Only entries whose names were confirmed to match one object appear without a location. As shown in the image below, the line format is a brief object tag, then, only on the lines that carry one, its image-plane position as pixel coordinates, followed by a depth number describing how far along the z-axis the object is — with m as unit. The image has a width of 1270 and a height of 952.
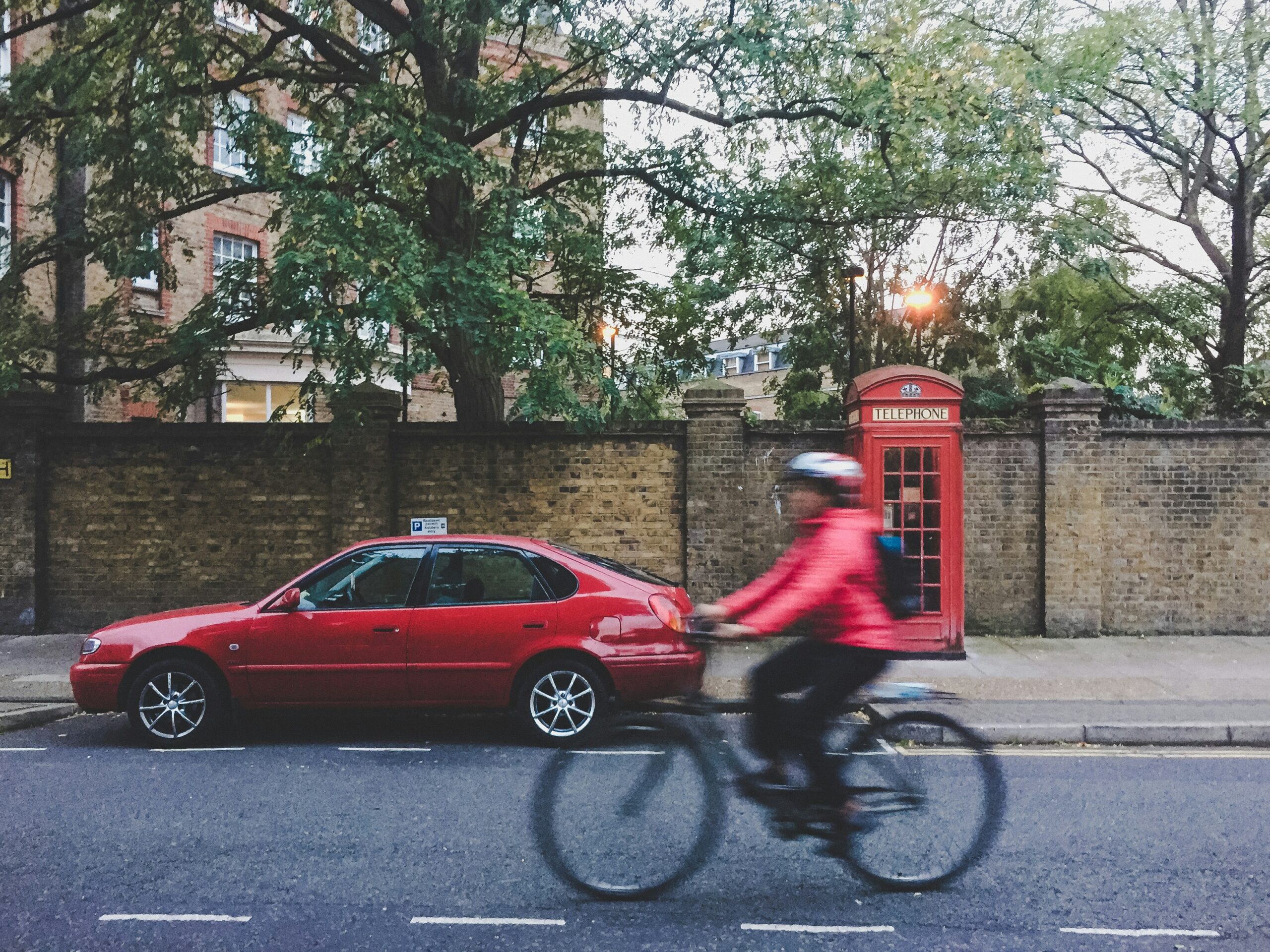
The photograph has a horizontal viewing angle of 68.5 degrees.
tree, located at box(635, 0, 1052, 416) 9.91
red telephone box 10.02
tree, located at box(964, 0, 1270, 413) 13.85
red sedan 6.78
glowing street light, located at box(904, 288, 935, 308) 17.44
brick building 17.08
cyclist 4.27
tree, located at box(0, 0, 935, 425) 9.13
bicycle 4.16
